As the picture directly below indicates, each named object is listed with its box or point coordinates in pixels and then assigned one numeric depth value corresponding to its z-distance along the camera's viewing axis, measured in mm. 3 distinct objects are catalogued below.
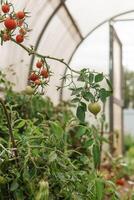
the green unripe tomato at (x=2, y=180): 1693
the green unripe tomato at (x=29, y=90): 1972
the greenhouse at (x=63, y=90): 1750
